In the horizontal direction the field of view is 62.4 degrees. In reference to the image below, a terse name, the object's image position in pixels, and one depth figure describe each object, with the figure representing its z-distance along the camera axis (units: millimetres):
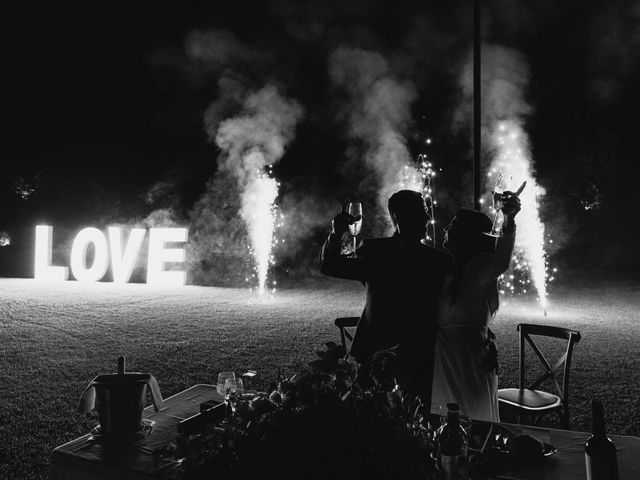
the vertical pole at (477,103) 7434
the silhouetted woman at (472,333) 3643
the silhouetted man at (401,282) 3303
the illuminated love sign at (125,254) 19703
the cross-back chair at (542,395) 4211
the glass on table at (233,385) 2791
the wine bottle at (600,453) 1895
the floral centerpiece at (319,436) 1478
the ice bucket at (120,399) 2381
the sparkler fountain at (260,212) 21359
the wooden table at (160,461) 2195
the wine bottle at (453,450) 1945
